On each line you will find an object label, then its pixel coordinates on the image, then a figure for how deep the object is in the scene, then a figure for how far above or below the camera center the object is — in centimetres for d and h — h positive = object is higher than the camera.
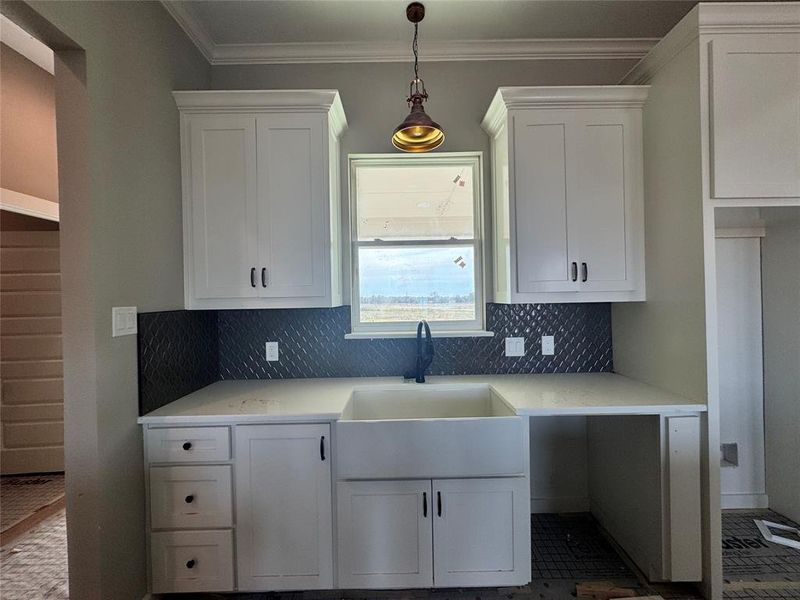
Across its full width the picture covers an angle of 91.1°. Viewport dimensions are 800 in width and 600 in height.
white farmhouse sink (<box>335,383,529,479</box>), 169 -64
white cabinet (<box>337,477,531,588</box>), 169 -100
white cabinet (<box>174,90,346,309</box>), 205 +52
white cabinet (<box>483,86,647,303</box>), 208 +52
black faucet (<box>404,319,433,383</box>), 229 -35
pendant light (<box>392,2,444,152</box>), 171 +75
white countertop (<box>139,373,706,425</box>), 171 -49
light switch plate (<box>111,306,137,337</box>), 156 -6
